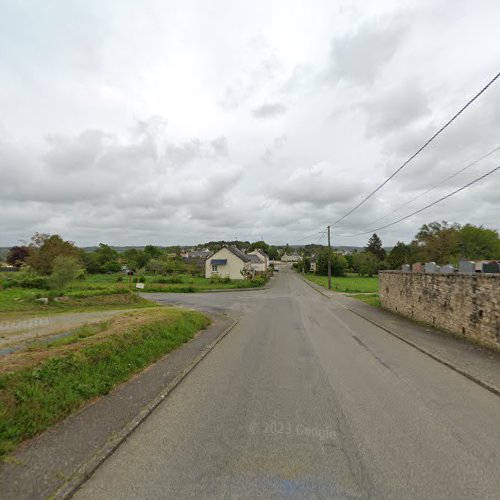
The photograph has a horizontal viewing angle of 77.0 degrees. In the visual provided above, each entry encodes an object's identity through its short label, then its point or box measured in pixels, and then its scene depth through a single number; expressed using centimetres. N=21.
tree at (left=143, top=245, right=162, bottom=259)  9702
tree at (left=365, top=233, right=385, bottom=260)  9286
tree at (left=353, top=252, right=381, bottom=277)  7875
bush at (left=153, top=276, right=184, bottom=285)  4361
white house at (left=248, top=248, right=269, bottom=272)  8984
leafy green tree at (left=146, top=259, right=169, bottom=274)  6400
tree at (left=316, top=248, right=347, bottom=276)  7769
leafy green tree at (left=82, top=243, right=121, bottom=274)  7181
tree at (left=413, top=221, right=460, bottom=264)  5772
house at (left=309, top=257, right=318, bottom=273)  10501
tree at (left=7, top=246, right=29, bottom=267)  7296
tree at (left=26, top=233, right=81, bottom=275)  4716
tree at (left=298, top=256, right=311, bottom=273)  10068
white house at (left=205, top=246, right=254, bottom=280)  5516
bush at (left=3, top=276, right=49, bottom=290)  3528
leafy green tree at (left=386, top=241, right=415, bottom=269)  7404
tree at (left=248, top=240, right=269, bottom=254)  17139
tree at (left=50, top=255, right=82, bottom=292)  2889
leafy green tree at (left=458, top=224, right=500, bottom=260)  5872
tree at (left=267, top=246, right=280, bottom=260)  18385
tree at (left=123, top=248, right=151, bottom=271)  7925
